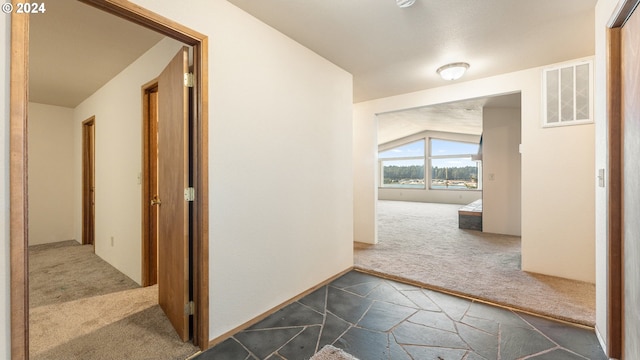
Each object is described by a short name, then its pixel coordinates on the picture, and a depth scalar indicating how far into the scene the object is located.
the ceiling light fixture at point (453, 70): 3.01
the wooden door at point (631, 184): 1.43
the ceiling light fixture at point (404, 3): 1.90
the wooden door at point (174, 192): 1.87
